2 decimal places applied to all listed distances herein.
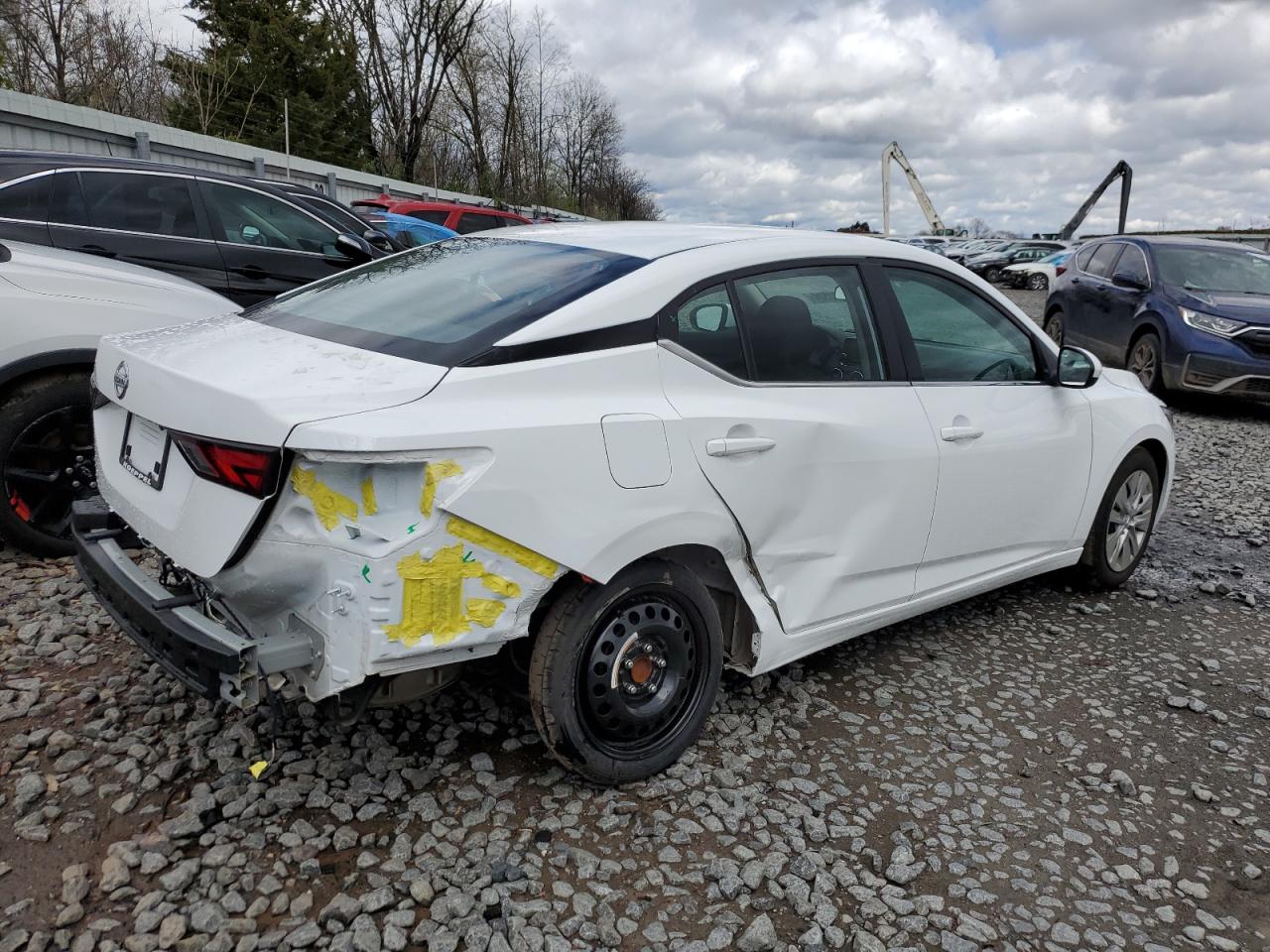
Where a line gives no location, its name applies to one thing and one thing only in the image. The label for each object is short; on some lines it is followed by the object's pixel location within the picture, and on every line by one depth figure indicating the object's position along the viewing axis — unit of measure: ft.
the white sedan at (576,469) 7.37
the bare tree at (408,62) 116.88
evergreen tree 87.35
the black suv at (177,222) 16.51
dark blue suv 28.91
